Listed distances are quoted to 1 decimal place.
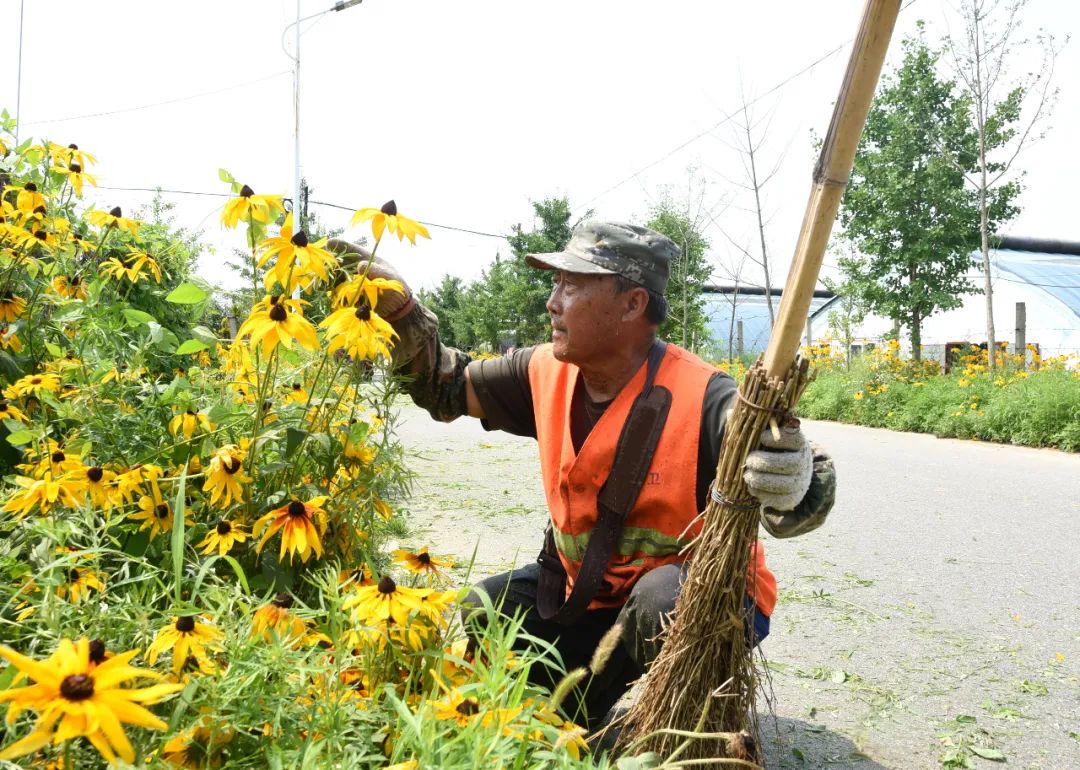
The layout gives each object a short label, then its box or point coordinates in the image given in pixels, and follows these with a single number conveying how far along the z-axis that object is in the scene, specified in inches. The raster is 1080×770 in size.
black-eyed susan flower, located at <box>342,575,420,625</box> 60.7
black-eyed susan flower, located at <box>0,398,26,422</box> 95.7
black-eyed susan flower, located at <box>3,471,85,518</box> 77.2
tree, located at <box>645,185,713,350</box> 953.5
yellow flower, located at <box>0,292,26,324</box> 112.6
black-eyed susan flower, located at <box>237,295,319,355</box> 76.2
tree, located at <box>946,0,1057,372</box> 545.0
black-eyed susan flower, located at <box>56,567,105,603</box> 64.2
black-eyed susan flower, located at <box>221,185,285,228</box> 85.4
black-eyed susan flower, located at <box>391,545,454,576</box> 75.0
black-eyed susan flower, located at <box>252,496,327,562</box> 76.7
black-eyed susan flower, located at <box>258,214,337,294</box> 77.9
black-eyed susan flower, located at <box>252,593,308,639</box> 61.1
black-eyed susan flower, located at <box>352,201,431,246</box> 83.4
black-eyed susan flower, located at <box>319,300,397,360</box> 78.2
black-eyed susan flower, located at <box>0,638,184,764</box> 38.4
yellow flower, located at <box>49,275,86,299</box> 114.7
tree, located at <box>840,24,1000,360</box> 699.4
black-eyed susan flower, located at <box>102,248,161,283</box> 115.2
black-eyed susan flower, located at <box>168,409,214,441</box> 90.0
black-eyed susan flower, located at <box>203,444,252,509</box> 82.3
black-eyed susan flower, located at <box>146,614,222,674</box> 54.3
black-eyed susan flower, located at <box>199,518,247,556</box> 78.3
